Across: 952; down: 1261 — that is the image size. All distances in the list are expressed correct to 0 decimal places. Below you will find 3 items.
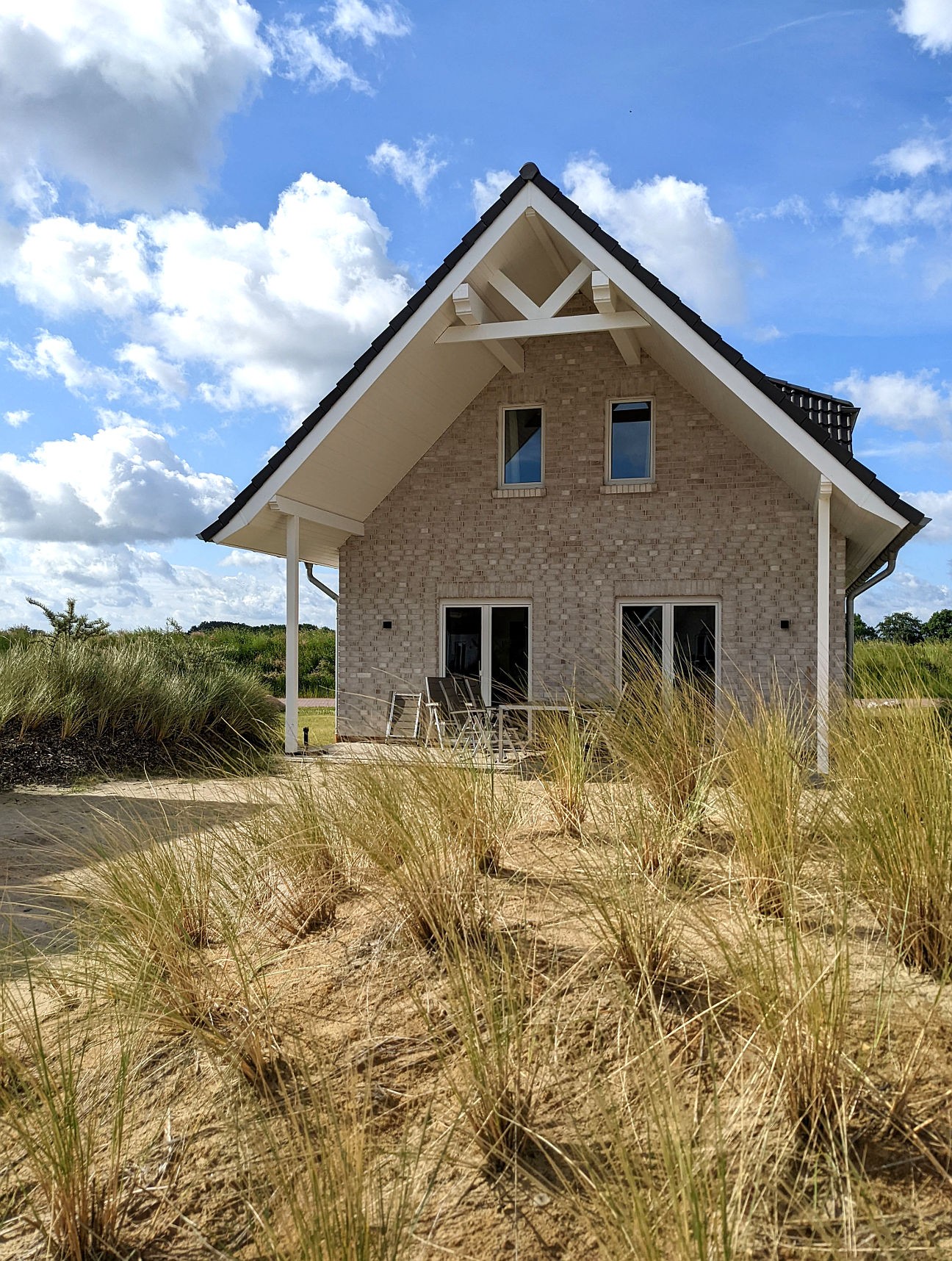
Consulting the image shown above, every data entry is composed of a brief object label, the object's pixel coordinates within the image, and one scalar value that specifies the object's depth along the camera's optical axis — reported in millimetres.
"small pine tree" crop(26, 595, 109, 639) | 13070
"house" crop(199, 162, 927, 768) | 9250
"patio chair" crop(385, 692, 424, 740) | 11414
